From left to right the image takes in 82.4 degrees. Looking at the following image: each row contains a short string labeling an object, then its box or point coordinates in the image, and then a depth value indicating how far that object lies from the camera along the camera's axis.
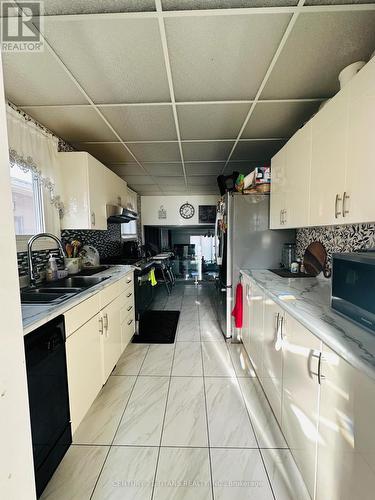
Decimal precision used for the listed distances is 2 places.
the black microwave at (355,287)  0.90
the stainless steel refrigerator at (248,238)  2.41
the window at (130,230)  4.21
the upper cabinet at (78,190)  2.18
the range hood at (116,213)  2.68
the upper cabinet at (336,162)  1.03
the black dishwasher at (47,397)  1.00
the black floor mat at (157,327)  2.67
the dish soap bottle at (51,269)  1.90
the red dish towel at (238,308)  2.36
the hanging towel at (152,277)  3.34
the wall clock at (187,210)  5.13
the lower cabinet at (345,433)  0.68
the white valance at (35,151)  1.63
